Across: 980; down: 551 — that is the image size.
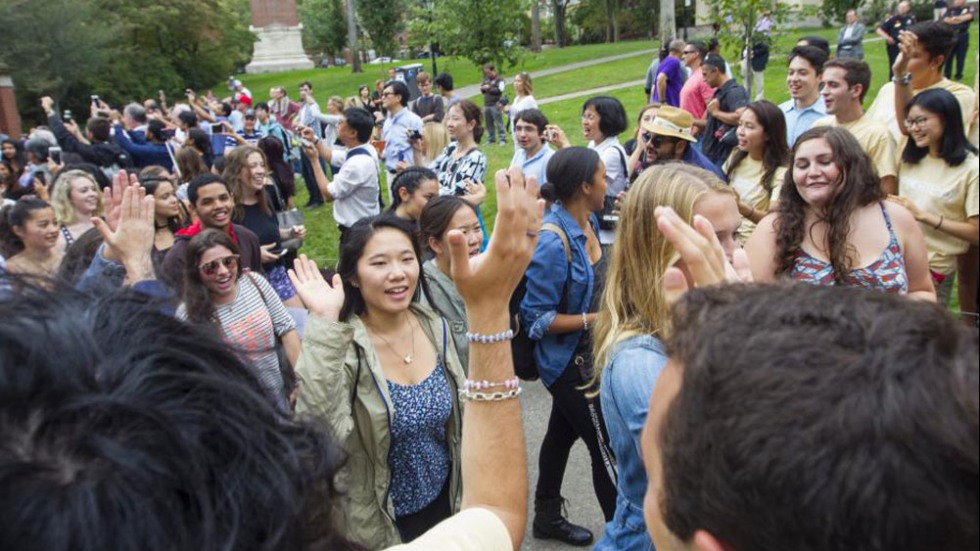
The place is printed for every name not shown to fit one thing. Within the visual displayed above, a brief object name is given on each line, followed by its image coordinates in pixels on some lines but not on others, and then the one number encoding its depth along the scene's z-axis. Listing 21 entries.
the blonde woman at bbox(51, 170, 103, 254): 5.95
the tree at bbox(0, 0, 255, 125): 22.92
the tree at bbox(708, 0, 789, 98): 8.68
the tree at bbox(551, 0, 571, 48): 44.15
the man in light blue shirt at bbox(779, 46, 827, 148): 5.64
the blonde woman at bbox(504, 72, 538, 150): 11.12
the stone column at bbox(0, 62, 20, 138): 18.72
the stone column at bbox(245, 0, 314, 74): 41.56
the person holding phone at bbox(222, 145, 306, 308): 5.75
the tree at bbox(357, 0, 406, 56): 27.66
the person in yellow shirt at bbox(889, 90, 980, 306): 4.45
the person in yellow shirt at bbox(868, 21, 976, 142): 5.19
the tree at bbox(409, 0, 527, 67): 15.73
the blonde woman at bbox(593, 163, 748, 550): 2.00
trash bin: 18.45
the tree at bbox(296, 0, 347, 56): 41.72
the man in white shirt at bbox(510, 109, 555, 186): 6.67
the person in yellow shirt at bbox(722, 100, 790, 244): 4.93
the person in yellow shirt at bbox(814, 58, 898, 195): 4.88
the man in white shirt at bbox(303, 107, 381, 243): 6.64
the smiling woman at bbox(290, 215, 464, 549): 2.56
